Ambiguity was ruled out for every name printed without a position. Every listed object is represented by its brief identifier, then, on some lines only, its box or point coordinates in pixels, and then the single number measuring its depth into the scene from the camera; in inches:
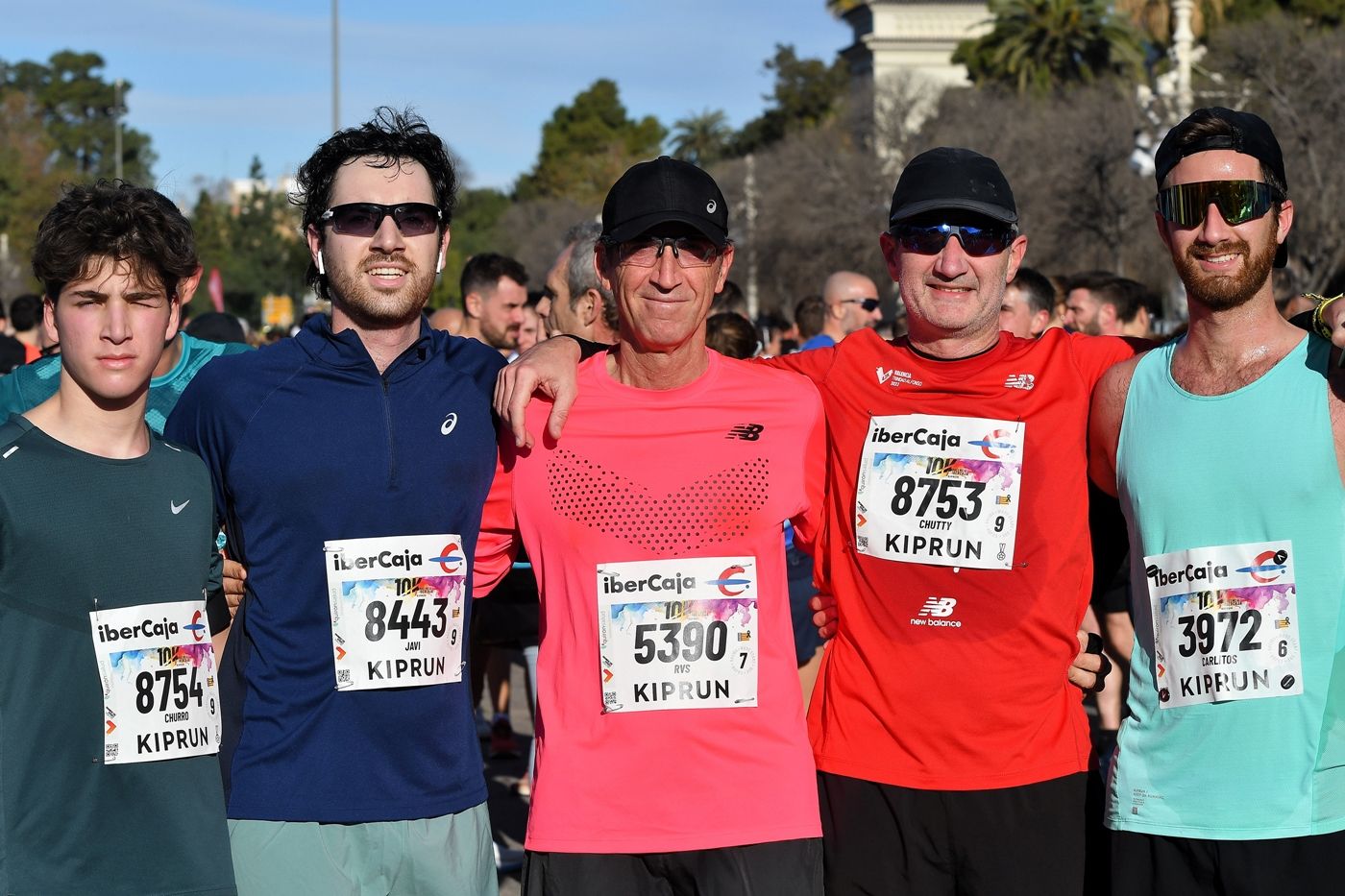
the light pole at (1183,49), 1047.3
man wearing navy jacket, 148.2
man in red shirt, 155.9
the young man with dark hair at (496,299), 406.6
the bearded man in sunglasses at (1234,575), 146.9
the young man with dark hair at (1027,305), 339.3
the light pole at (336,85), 1381.6
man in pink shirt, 146.0
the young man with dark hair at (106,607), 135.5
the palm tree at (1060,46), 2251.5
